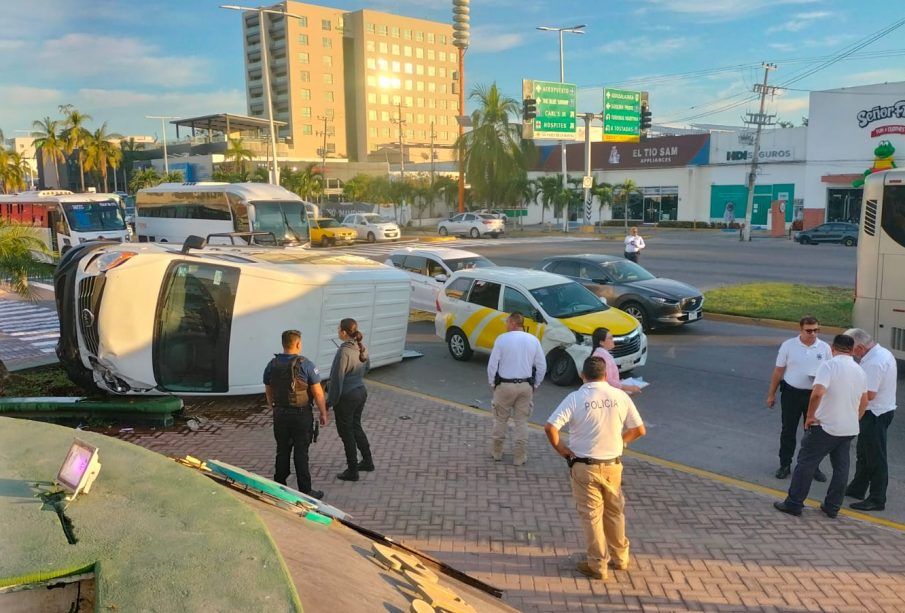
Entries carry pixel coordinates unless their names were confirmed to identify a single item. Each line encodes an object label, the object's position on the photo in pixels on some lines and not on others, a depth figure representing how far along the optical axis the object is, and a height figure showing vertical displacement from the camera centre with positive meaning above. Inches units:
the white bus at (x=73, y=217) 1119.0 -21.3
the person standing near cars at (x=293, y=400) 255.1 -70.6
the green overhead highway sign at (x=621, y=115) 1501.0 +170.4
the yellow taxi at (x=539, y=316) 433.7 -75.2
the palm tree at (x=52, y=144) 2674.7 +227.3
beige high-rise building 4254.4 +742.9
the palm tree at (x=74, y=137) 2778.1 +257.7
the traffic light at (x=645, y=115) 1508.4 +168.7
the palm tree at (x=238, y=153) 2652.6 +179.4
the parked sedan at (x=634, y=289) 583.5 -76.3
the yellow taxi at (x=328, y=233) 1587.1 -71.0
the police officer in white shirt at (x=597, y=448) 206.8 -72.0
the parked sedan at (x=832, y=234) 1509.6 -85.1
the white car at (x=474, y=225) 1868.1 -69.4
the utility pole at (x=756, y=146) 1678.2 +117.0
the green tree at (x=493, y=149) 2320.4 +158.7
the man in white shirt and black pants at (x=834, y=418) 239.8 -74.3
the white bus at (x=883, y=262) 443.5 -42.6
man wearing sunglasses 287.1 -72.6
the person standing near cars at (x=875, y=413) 254.2 -76.9
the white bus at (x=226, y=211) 1107.9 -14.8
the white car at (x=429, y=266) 641.6 -60.3
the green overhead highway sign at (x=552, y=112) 1463.1 +174.6
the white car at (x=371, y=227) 1711.4 -64.4
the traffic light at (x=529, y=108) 1408.7 +174.0
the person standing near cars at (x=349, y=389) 278.5 -72.9
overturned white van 343.6 -56.5
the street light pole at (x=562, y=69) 1621.1 +313.7
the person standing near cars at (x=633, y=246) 850.1 -57.6
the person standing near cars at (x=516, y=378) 297.4 -74.2
